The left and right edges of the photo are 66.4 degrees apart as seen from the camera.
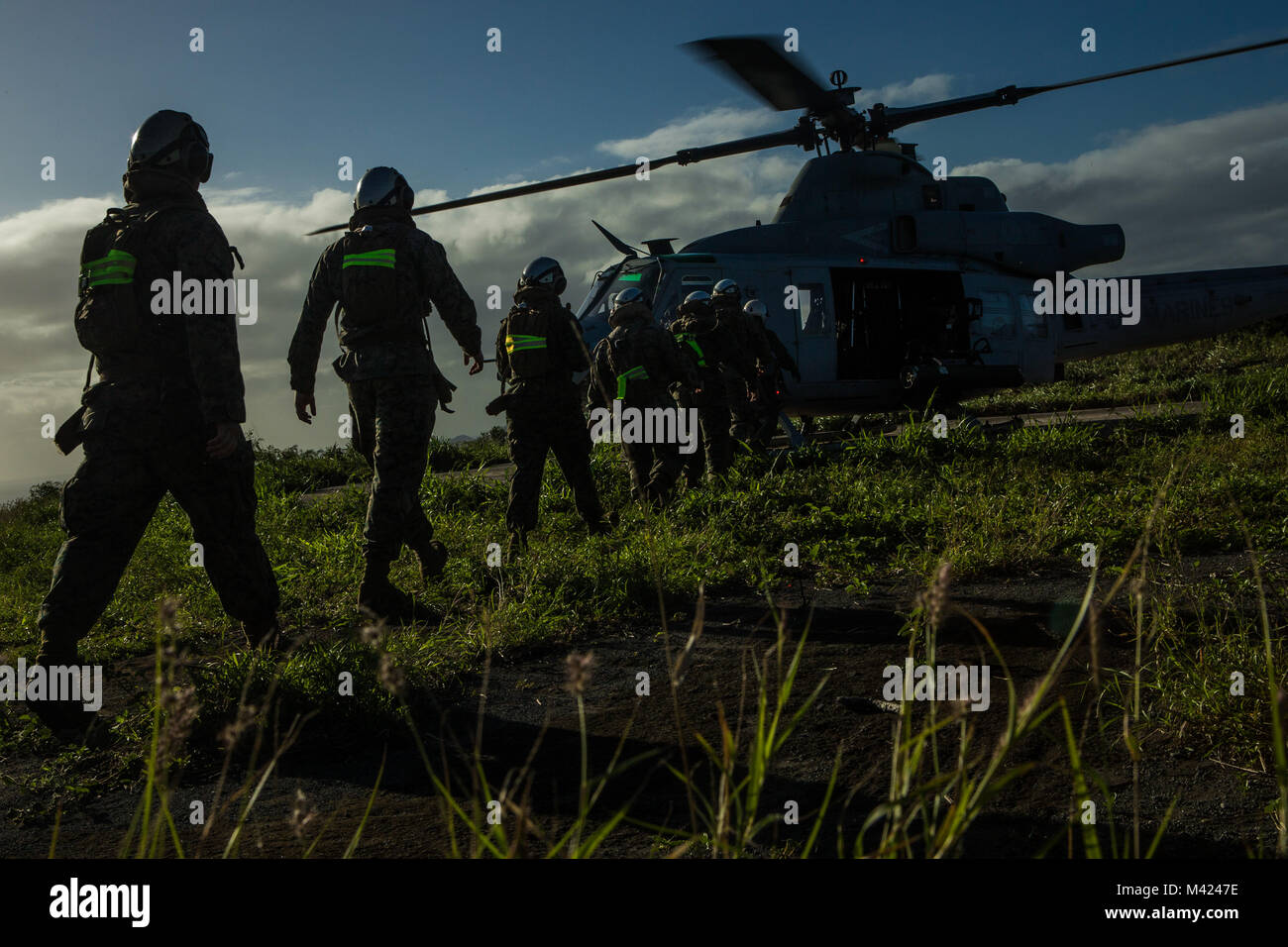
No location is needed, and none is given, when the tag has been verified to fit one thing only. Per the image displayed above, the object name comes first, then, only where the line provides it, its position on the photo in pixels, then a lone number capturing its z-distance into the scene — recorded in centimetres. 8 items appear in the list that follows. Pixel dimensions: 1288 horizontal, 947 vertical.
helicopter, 1106
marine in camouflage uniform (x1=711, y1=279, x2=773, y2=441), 911
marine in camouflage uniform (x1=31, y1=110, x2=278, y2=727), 356
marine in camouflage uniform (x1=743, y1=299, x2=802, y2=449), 987
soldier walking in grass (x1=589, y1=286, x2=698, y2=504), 768
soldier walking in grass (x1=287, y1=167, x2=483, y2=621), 500
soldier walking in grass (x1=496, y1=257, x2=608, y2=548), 663
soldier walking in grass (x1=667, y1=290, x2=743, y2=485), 848
